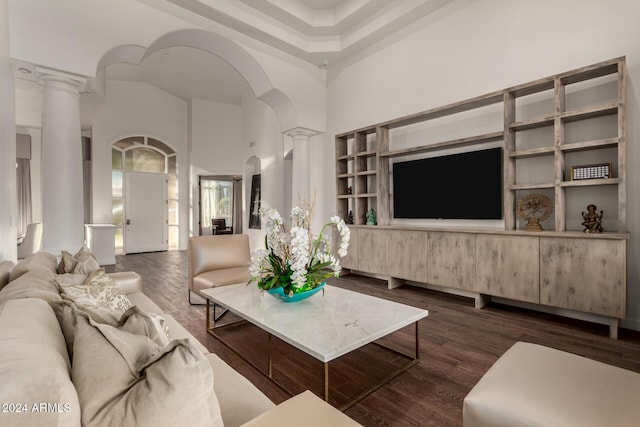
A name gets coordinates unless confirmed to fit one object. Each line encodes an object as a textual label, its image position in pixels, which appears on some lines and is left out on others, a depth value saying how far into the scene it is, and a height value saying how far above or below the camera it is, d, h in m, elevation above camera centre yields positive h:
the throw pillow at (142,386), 0.66 -0.39
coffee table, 1.66 -0.69
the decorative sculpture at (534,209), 3.23 +0.00
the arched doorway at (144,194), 8.19 +0.46
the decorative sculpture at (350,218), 5.21 -0.13
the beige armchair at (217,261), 3.23 -0.57
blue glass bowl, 2.20 -0.59
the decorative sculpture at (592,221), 2.85 -0.11
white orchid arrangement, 2.08 -0.34
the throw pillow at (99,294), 1.54 -0.43
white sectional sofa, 0.56 -0.36
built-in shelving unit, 2.70 +0.05
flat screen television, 3.63 +0.30
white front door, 8.31 -0.02
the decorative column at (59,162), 3.30 +0.54
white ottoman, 1.07 -0.70
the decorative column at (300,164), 5.56 +0.83
